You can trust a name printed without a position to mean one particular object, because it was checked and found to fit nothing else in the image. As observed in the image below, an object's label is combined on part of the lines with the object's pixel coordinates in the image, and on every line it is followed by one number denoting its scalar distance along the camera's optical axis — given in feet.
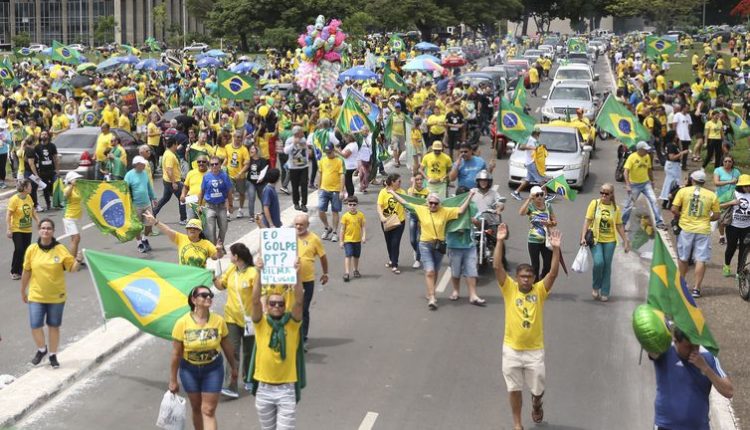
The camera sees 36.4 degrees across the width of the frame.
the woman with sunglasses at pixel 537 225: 48.70
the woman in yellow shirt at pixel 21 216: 50.52
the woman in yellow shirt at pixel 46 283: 38.11
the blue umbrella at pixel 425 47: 195.42
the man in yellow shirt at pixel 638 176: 62.64
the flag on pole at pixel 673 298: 26.23
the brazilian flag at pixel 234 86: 91.35
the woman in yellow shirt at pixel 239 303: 34.60
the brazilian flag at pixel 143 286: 35.78
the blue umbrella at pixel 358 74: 127.65
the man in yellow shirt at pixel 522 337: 33.30
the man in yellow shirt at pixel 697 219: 49.08
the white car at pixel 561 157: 81.10
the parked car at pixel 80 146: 79.56
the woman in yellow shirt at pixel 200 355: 30.30
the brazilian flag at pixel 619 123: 68.08
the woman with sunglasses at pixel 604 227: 48.96
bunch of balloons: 114.42
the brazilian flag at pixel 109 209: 51.78
